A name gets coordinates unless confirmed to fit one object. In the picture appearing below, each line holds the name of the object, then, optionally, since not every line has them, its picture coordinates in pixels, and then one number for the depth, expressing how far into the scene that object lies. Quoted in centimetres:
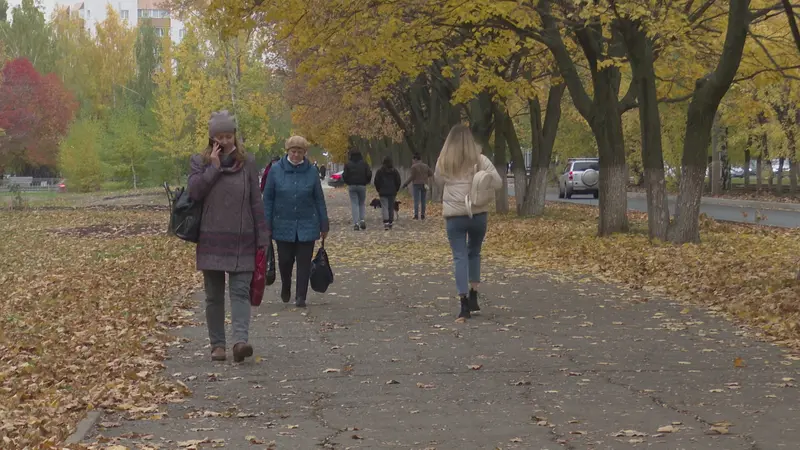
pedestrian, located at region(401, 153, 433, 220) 3328
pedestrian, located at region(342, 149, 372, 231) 2723
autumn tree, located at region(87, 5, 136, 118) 9900
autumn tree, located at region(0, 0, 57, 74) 9144
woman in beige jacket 1180
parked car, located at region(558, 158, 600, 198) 5522
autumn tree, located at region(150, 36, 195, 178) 7325
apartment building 16388
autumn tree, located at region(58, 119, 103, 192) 7881
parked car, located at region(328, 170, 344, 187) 8831
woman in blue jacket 1300
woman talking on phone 930
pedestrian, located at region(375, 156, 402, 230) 2883
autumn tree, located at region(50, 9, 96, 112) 9685
